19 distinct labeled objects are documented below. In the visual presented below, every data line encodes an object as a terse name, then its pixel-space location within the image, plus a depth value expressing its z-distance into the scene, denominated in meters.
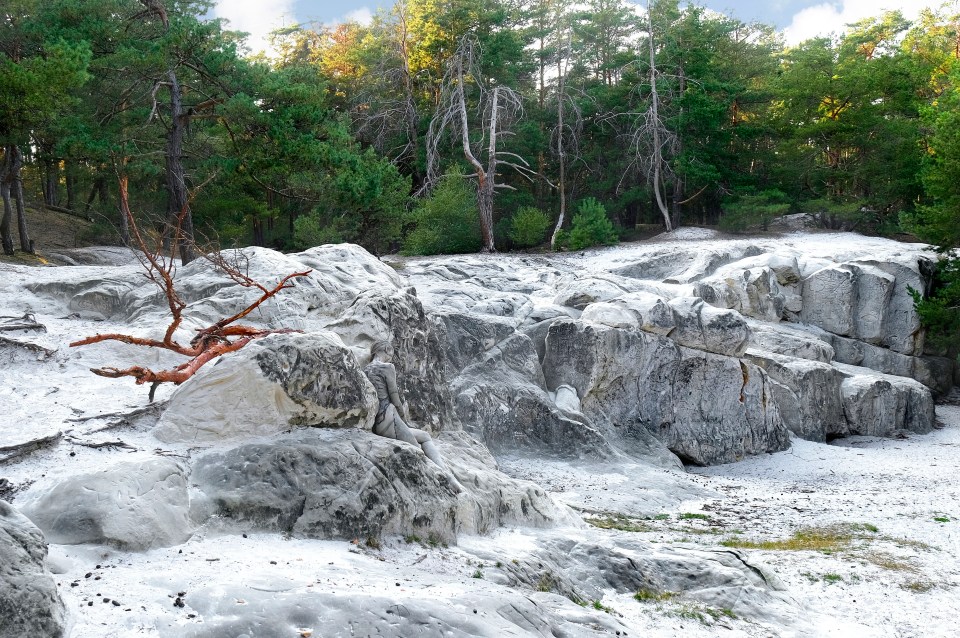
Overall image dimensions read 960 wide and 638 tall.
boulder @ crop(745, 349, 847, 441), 19.05
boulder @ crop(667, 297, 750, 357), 17.73
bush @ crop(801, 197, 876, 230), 30.86
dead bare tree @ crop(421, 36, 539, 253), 29.77
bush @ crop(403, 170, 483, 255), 28.23
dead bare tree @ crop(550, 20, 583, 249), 34.91
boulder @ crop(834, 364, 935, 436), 20.00
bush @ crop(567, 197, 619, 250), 29.95
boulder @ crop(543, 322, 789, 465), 16.80
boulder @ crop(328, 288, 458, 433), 10.12
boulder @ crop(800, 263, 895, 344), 23.00
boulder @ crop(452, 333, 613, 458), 14.77
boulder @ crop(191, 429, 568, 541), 6.56
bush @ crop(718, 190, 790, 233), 30.67
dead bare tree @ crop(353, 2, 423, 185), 34.59
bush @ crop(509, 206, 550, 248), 31.21
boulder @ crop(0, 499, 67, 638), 4.22
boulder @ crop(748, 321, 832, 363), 20.77
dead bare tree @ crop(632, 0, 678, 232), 32.47
